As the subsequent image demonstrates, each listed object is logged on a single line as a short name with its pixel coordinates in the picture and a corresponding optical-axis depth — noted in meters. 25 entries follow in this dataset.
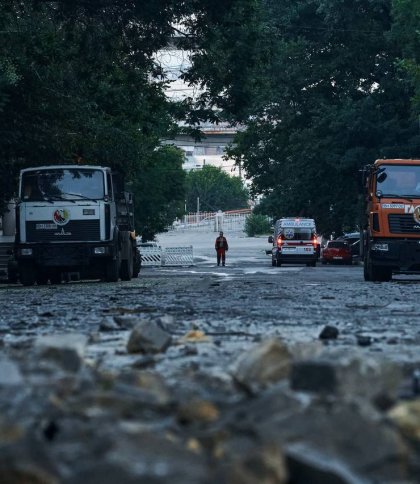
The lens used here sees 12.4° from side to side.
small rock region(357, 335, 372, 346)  14.07
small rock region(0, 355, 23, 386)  8.04
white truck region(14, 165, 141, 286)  45.11
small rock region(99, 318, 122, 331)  16.43
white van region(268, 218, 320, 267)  95.57
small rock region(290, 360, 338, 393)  8.08
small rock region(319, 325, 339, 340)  15.02
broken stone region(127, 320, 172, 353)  12.77
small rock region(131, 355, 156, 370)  11.27
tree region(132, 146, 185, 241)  110.39
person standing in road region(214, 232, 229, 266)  91.52
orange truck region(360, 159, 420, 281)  44.89
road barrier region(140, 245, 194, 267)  110.00
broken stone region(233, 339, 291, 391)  8.72
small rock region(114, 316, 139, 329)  16.67
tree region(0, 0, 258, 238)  37.92
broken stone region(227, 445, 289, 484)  5.76
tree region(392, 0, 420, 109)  67.06
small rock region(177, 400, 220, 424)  7.27
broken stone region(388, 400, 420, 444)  6.92
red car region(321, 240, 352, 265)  106.72
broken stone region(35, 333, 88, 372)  9.18
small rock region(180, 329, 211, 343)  14.26
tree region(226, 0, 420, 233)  87.04
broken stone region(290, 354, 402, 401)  8.06
